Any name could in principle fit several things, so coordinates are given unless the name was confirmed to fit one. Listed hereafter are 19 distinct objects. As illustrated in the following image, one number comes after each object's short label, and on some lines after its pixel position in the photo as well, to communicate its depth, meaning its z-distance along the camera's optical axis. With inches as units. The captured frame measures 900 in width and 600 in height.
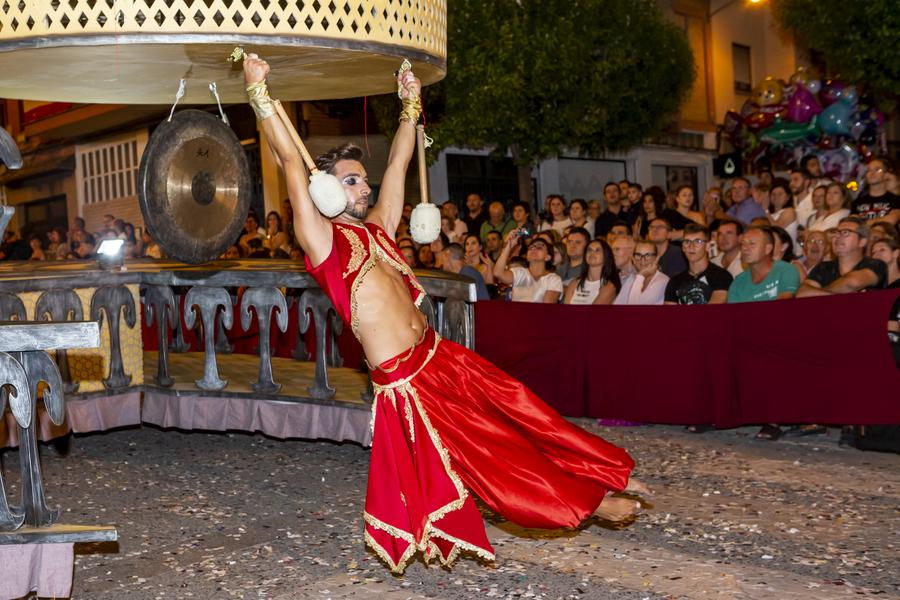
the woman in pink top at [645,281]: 323.6
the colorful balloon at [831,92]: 588.7
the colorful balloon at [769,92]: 628.7
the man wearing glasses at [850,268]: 279.4
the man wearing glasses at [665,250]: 368.5
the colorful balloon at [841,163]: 552.4
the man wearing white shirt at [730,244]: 335.3
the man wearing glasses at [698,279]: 311.1
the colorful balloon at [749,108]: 645.3
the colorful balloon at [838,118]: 577.0
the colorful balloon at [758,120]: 631.1
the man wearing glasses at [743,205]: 424.2
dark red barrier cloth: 261.0
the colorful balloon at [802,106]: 594.2
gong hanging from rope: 231.8
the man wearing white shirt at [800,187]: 425.1
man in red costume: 159.3
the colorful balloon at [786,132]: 592.4
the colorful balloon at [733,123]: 663.8
